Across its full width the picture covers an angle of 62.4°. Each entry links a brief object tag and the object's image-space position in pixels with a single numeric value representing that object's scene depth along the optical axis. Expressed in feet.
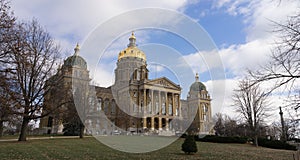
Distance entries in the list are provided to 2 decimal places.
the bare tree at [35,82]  74.74
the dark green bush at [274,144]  103.40
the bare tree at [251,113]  108.21
